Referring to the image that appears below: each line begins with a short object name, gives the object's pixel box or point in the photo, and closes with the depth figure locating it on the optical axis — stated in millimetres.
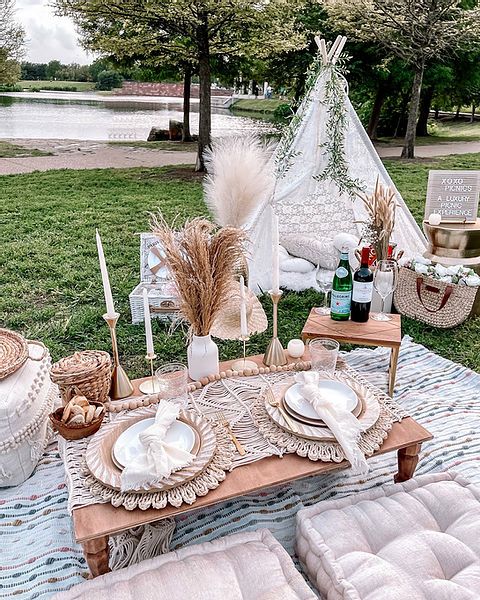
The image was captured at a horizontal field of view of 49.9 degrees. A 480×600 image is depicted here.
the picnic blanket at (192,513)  1941
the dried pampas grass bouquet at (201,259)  1956
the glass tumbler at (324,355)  2174
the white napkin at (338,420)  1780
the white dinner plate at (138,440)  1764
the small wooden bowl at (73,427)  1904
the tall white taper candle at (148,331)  2166
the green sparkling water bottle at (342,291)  2814
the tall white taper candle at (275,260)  2311
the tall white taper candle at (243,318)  2359
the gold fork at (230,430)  1866
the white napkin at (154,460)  1635
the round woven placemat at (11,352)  2262
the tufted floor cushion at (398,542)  1468
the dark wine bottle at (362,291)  2766
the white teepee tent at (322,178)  4129
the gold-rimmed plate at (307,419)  1914
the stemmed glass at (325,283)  2943
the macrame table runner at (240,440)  1646
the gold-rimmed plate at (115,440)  1668
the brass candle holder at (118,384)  2238
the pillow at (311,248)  4539
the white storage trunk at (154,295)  3836
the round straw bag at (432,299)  3740
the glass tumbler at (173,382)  1954
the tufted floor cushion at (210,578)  1456
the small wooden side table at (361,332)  2738
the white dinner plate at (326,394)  1967
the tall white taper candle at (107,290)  2135
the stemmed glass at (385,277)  2930
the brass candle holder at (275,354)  2453
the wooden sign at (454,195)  4203
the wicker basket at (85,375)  2039
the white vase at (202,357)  2256
